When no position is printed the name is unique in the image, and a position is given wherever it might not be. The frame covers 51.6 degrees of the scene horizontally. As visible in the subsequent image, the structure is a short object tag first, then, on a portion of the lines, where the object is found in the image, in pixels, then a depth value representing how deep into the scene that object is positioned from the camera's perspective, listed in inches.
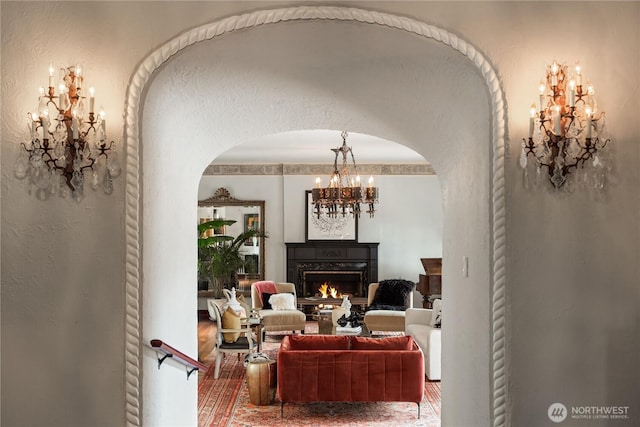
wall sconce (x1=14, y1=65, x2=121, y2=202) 113.6
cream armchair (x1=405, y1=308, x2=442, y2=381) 280.4
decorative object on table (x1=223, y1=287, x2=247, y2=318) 309.0
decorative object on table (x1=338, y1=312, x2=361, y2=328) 324.5
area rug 231.3
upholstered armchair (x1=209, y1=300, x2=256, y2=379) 295.3
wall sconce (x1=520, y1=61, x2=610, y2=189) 111.6
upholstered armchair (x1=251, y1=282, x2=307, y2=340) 380.8
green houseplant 449.1
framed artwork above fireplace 467.2
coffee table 325.1
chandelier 322.3
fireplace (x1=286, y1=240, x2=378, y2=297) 466.0
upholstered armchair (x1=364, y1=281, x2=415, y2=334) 382.3
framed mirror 468.4
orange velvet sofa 231.1
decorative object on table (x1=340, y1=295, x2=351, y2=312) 370.6
